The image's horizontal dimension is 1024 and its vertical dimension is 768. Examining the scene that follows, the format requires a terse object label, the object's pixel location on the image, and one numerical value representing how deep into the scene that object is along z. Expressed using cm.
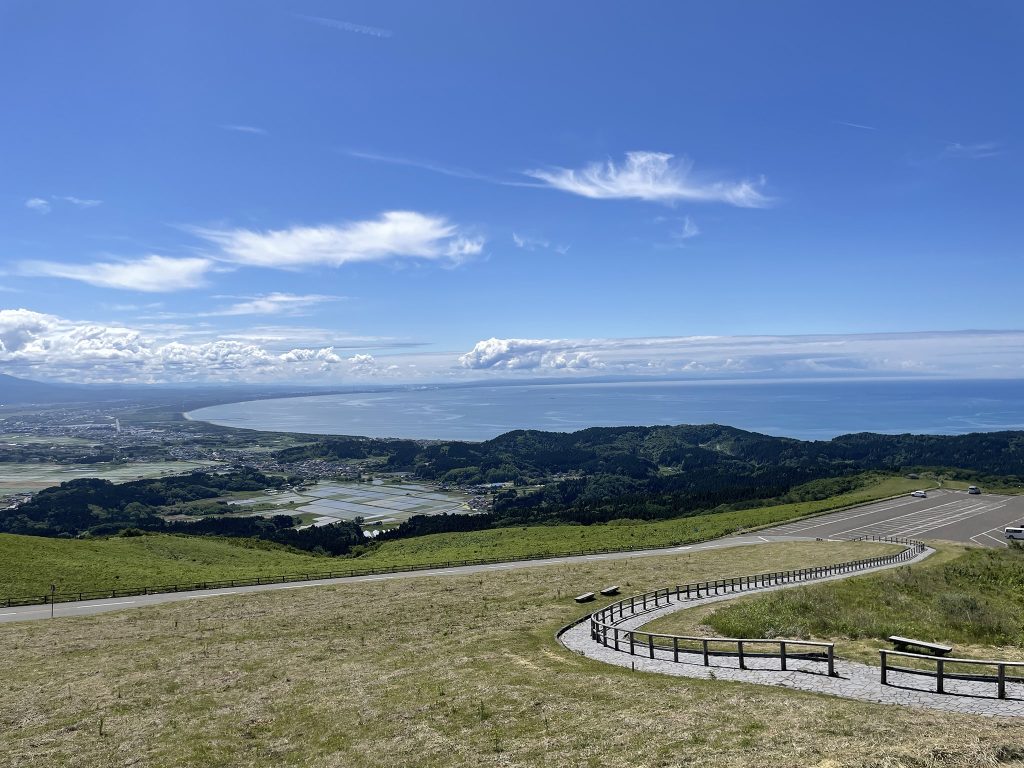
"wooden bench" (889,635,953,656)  1703
